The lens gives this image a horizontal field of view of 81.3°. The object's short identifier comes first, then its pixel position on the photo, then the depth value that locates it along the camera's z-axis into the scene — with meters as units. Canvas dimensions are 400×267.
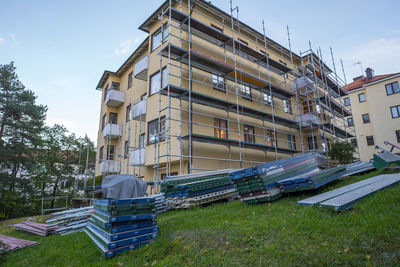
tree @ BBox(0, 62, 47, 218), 20.19
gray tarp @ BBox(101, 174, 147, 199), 5.54
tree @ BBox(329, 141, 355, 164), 15.67
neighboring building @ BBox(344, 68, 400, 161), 29.45
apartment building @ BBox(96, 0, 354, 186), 12.64
